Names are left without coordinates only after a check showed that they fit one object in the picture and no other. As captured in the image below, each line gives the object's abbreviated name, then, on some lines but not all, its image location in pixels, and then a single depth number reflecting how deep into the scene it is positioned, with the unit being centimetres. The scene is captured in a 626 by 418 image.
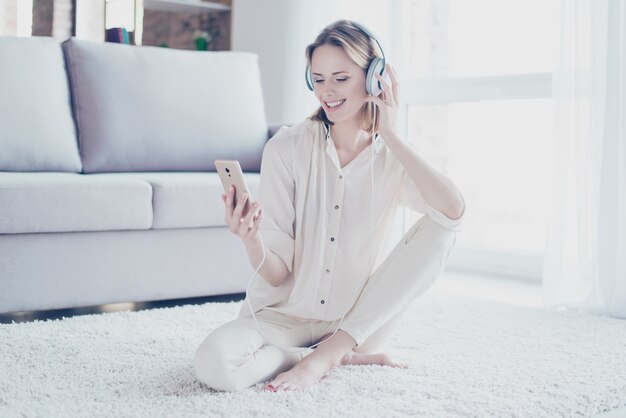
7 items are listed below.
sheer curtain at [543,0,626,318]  287
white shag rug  157
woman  182
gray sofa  245
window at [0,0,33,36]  432
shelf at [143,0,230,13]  467
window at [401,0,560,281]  374
